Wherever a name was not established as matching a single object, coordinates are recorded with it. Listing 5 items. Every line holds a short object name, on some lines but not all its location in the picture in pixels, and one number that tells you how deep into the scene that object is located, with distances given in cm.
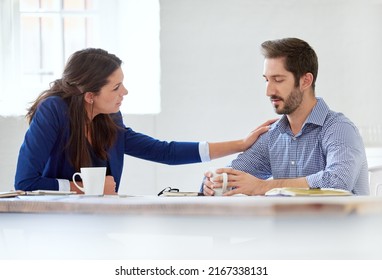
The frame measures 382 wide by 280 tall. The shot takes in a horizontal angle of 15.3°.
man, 444
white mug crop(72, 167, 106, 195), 414
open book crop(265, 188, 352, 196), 371
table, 303
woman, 484
